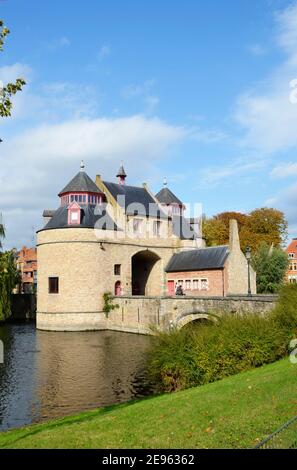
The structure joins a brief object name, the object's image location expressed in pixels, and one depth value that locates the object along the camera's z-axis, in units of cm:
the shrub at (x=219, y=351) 1445
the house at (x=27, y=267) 6738
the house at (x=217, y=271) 3419
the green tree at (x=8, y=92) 829
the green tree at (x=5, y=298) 3378
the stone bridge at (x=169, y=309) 2319
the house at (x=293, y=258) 6300
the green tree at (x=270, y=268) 4162
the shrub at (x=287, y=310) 1495
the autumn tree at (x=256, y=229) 5203
